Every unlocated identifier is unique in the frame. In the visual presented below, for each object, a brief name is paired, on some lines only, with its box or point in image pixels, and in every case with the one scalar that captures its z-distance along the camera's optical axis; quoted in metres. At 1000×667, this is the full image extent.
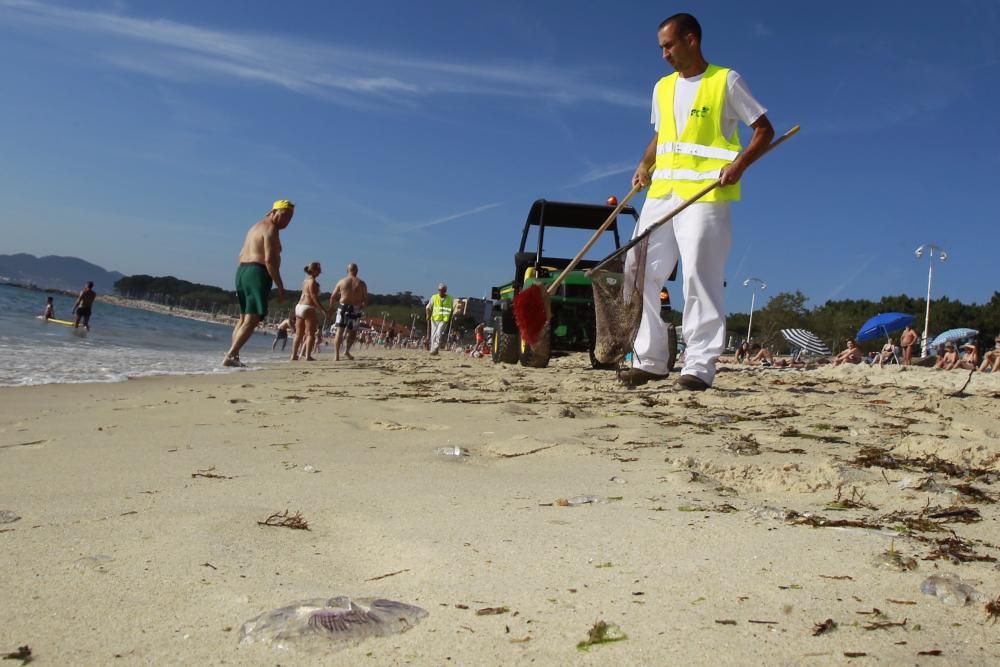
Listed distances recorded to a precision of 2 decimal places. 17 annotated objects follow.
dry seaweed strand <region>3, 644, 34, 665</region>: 1.04
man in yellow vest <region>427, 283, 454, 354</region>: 17.80
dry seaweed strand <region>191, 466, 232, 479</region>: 2.30
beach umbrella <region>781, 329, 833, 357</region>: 25.47
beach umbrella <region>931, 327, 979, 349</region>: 21.64
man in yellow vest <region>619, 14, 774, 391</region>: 4.16
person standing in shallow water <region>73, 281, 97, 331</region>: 19.05
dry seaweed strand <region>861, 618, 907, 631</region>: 1.15
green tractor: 8.82
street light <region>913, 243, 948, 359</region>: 31.81
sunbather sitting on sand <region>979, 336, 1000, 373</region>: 14.76
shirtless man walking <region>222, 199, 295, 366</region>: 8.02
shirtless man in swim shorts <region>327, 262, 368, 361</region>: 13.30
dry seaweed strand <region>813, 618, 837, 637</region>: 1.14
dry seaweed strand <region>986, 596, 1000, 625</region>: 1.17
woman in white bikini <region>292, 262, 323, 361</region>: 12.21
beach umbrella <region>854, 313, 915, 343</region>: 21.86
